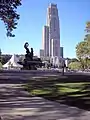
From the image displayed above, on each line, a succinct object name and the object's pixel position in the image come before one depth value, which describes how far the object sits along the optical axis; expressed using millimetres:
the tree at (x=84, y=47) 25265
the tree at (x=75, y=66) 51192
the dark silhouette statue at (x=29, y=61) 38818
